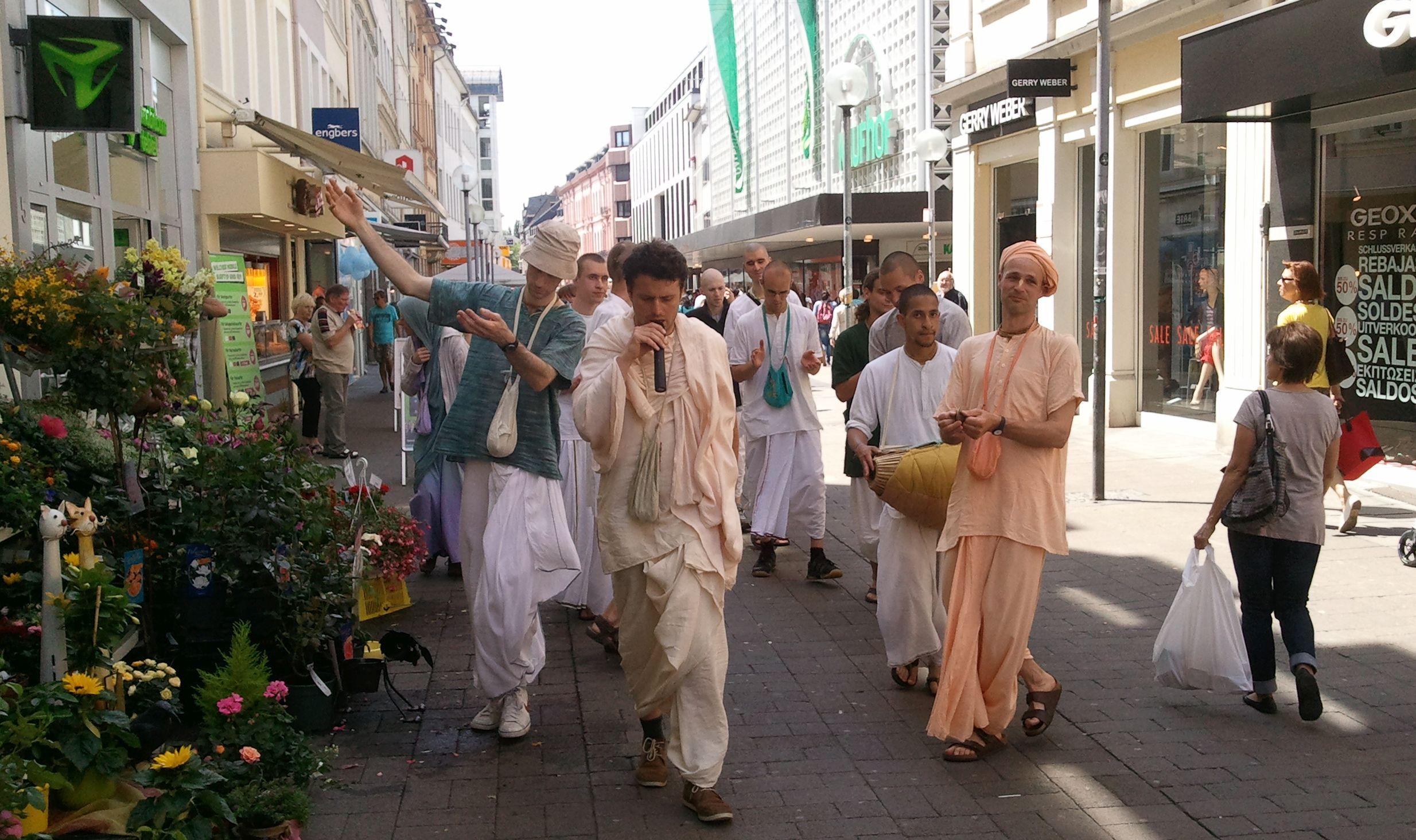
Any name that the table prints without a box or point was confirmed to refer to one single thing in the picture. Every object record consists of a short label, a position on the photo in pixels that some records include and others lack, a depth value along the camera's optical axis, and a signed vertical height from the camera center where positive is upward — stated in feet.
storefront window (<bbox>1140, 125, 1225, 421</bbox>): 47.50 +1.70
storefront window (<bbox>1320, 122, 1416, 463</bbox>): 36.37 +1.26
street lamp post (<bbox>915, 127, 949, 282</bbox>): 69.72 +9.09
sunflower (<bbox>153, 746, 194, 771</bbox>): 12.09 -3.78
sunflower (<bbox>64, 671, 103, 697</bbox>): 12.15 -3.10
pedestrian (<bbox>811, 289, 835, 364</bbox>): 109.09 +0.66
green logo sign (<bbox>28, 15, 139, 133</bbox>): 27.12 +5.31
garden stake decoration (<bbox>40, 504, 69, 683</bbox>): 13.01 -2.58
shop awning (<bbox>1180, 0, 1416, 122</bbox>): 33.27 +6.59
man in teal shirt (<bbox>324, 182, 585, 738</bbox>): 17.01 -1.65
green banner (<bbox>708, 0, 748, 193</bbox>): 180.65 +36.70
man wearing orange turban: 16.07 -2.21
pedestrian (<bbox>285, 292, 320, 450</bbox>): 49.29 -1.03
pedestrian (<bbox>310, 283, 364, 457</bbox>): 48.32 -0.97
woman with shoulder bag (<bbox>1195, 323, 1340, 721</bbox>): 17.79 -2.48
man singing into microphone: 14.64 -1.93
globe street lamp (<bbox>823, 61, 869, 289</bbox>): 61.39 +10.66
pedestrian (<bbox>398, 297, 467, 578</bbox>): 25.12 -2.16
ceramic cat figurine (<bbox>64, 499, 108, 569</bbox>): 13.88 -1.92
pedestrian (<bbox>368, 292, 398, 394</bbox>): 74.08 -0.07
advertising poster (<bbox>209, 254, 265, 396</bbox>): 42.78 +0.24
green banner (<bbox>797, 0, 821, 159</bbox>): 131.44 +24.34
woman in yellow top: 31.07 +0.27
